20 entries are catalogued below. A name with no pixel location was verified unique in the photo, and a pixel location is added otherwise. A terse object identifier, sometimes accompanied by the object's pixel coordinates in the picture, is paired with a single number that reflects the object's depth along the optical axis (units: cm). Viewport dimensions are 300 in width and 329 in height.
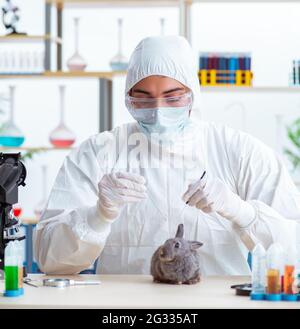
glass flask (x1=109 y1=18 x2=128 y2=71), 467
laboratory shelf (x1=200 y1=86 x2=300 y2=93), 456
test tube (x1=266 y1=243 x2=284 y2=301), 191
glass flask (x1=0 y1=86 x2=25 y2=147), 473
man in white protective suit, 256
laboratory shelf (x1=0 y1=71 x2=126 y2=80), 464
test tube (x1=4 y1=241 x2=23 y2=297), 195
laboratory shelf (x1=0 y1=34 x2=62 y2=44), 468
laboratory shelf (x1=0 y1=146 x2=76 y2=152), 473
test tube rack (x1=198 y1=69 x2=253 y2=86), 457
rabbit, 218
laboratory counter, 183
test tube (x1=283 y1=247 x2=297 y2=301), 189
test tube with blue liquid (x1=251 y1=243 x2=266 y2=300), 194
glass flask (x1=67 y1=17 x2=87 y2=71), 472
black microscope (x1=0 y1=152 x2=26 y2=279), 223
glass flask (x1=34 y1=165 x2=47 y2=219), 474
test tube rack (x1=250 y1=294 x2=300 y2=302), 189
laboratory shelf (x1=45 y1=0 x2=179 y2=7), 464
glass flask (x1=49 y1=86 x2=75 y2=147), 473
